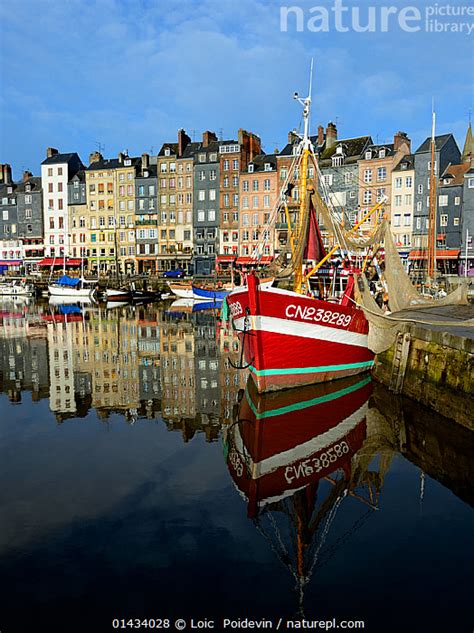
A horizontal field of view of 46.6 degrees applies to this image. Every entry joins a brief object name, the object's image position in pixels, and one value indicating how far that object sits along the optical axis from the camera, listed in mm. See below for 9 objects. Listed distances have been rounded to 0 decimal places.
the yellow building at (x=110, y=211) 73688
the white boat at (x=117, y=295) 53906
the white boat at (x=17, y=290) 63688
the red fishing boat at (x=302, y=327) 14273
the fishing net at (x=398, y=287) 19219
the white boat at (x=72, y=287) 56769
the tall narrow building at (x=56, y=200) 77938
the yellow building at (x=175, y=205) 69938
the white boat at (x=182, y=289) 54844
